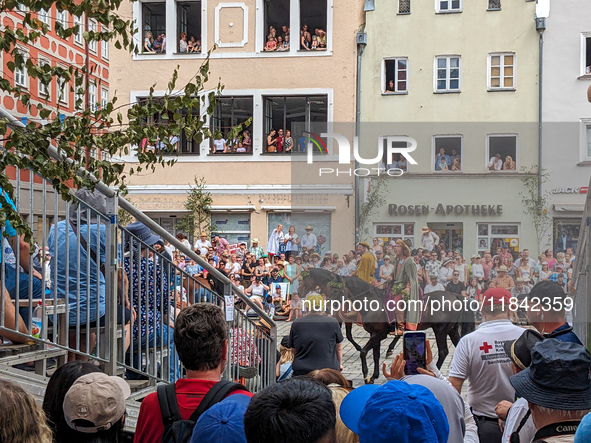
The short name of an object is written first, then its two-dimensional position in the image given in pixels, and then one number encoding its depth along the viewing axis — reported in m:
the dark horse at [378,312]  13.11
